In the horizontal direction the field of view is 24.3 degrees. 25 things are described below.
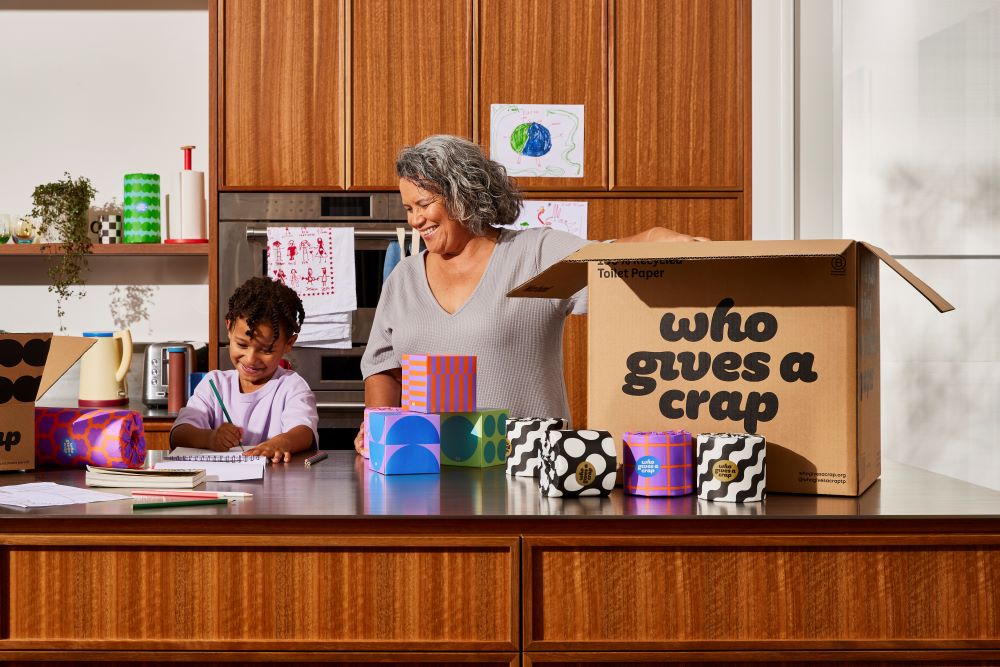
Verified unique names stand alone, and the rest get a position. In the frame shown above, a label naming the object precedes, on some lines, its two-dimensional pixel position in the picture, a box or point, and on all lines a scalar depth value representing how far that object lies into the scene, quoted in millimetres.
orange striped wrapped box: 3927
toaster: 6427
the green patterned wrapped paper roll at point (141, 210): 6837
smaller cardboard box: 3946
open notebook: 3923
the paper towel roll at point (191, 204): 6800
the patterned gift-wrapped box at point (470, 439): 4049
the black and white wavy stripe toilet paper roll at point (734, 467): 3670
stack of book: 3781
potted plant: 6755
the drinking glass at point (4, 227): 6849
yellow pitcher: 6415
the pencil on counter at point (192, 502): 3675
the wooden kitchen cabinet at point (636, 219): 6419
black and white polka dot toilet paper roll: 3714
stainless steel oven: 6378
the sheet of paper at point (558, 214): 6407
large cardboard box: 3732
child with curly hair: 4556
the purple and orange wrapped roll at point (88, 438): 3994
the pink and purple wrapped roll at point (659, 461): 3720
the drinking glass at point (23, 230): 6882
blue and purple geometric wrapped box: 3966
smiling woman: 4644
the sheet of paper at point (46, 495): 3685
